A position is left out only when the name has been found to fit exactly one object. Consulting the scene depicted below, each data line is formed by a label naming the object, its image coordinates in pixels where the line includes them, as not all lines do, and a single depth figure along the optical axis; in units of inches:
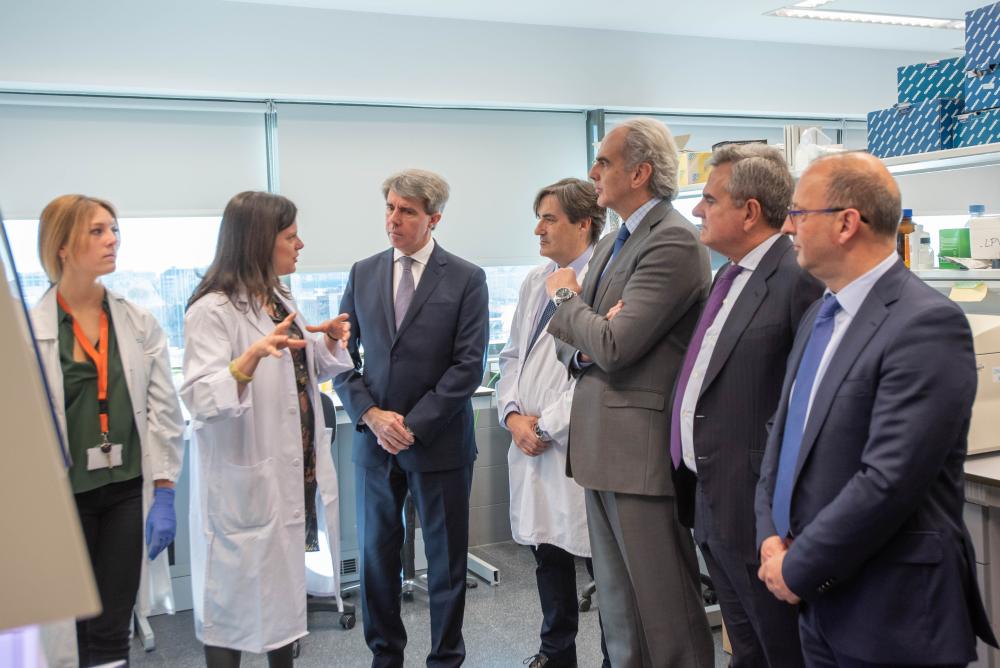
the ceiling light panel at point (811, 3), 195.5
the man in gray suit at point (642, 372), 83.3
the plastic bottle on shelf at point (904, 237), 113.1
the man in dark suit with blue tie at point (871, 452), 59.2
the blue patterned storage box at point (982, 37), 107.6
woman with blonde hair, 86.9
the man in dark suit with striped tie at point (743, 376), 75.8
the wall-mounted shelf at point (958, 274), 110.2
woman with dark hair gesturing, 87.6
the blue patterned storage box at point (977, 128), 107.6
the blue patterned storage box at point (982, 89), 107.2
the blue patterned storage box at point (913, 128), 112.7
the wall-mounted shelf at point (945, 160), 105.0
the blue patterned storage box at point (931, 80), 115.6
